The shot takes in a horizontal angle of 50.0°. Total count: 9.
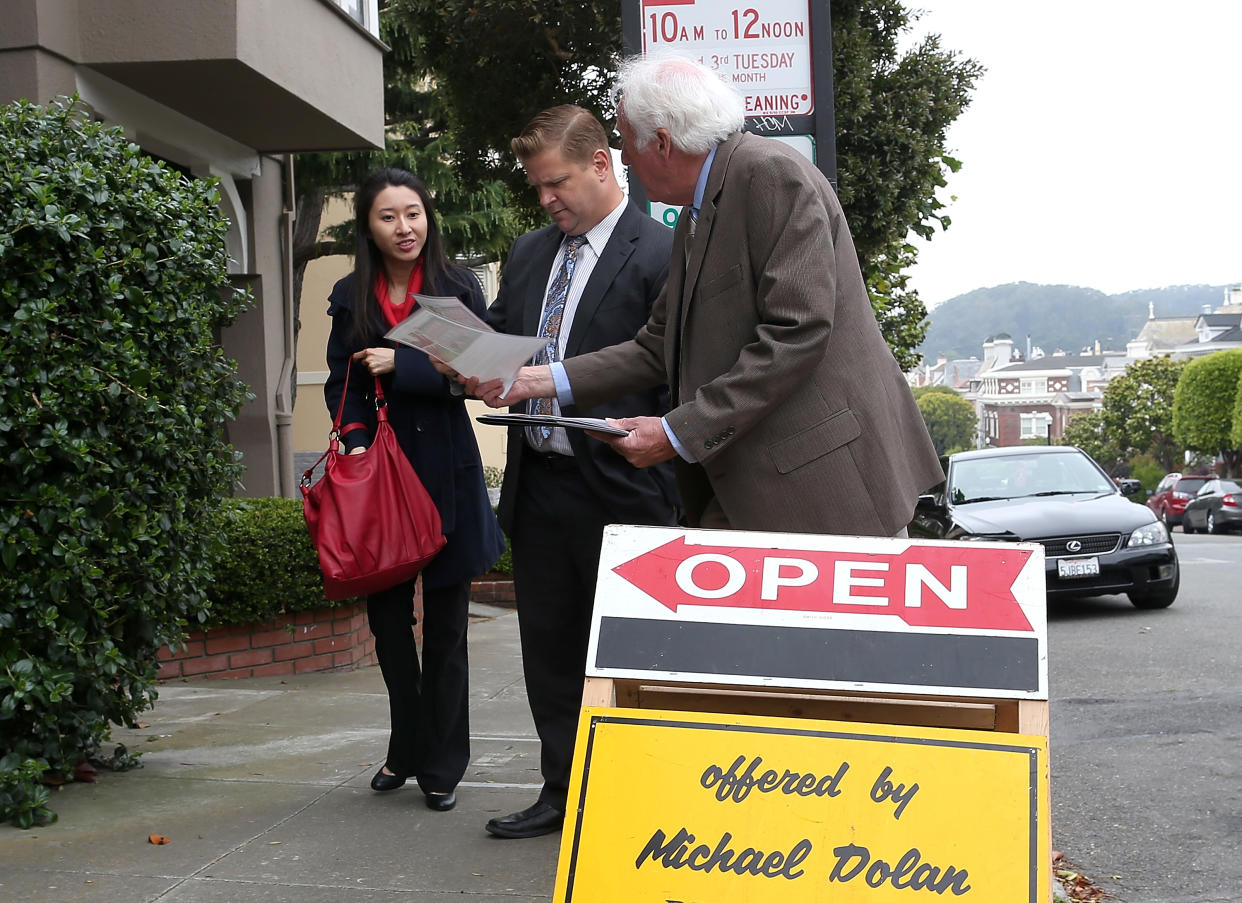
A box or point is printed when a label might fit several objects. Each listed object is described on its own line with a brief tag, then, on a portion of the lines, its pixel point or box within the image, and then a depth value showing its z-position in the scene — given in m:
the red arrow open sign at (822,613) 2.36
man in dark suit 3.85
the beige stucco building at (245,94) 7.51
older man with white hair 2.87
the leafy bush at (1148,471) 78.38
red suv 44.88
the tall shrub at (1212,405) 63.34
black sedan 11.09
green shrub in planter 6.90
